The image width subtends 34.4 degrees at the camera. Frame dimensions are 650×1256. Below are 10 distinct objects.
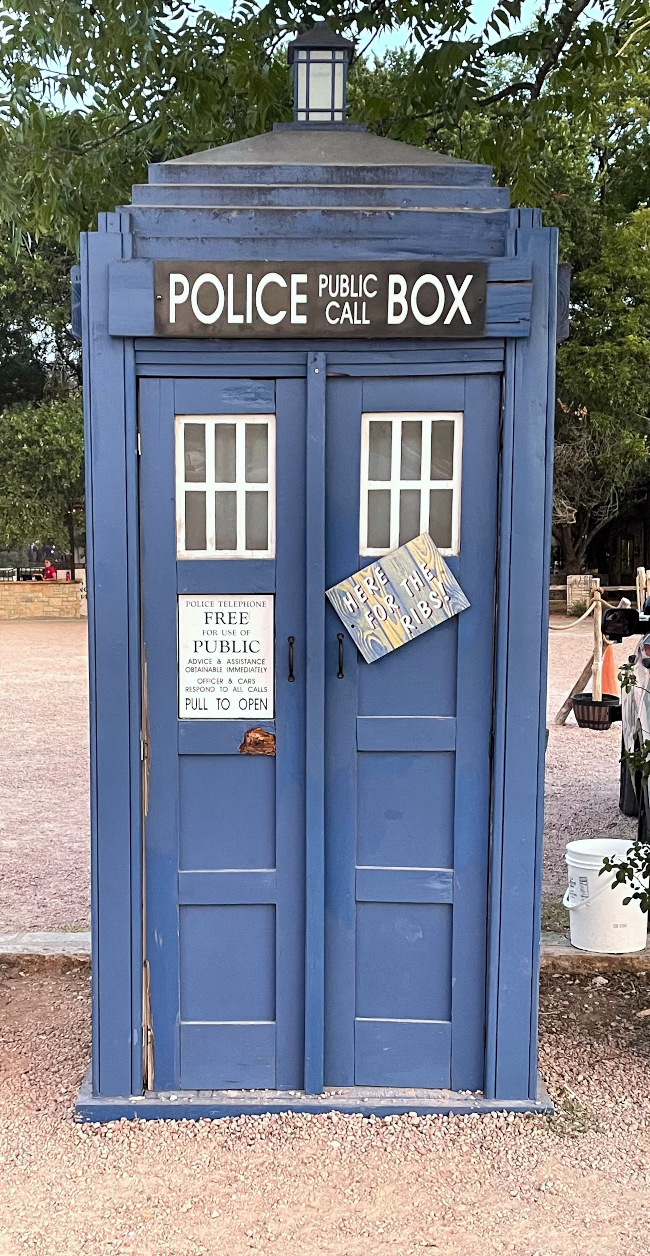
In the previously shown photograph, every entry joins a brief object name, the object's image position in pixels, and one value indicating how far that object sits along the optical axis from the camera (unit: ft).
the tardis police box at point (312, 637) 10.27
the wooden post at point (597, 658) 34.63
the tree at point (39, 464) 77.92
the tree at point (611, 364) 68.69
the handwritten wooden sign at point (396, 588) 10.58
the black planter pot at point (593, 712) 35.94
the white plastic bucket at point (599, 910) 15.16
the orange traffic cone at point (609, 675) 37.52
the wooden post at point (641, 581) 38.83
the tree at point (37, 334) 78.64
